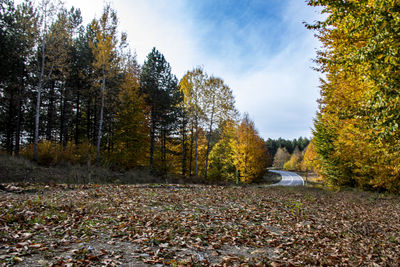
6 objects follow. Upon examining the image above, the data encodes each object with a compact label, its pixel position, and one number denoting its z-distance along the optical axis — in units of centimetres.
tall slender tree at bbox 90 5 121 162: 1741
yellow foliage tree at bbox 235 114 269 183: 2416
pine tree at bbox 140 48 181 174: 2261
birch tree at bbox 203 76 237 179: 2248
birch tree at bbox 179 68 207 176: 2231
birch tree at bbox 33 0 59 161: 1557
